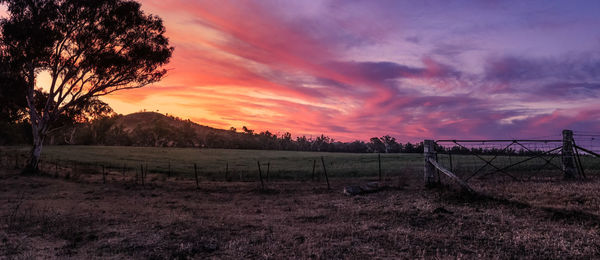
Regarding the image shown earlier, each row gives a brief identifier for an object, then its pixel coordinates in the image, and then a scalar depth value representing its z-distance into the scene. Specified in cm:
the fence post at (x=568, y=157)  2138
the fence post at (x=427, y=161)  1875
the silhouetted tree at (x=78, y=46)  2767
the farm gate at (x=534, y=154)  1884
